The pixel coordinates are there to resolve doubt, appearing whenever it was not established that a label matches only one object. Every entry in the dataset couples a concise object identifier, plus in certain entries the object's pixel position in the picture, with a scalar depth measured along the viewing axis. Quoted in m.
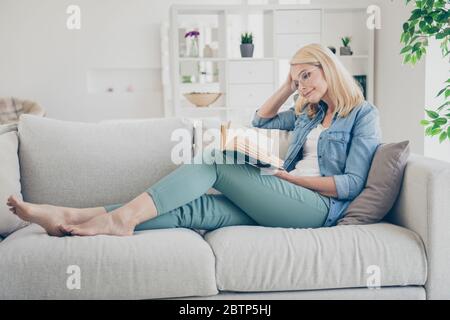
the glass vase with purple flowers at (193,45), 5.06
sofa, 1.89
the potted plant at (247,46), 4.96
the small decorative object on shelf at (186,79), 6.03
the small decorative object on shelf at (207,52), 5.10
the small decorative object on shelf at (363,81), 4.85
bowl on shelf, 4.95
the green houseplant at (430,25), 2.34
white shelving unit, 4.86
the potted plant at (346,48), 4.89
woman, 2.08
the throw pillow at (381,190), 2.17
